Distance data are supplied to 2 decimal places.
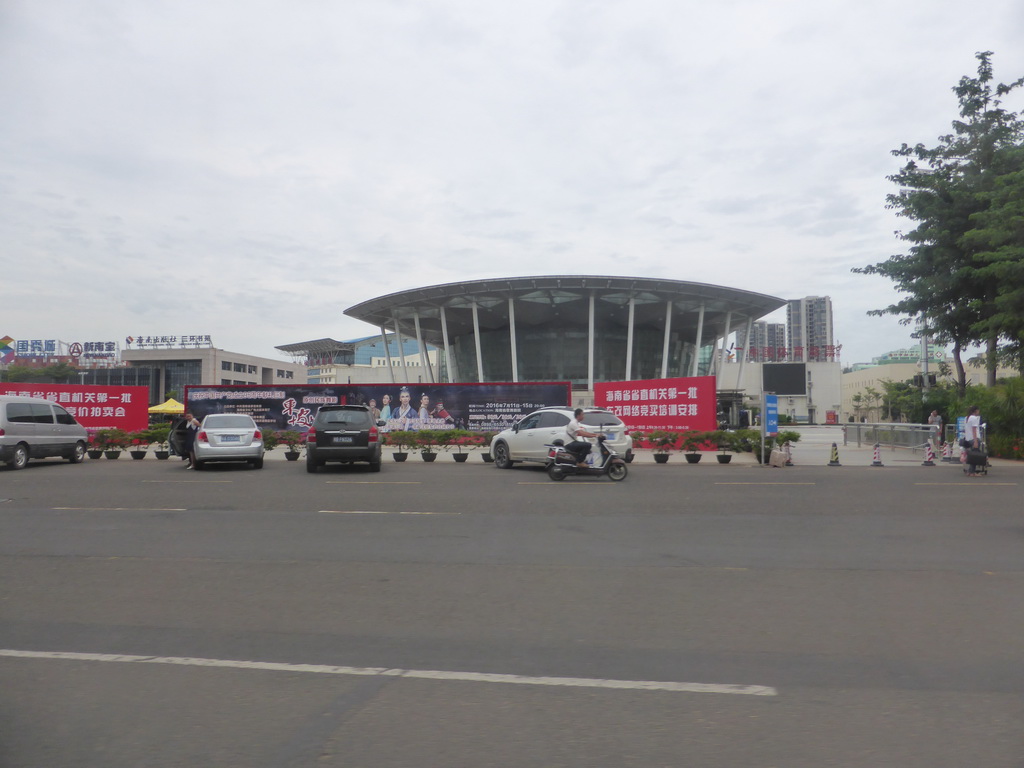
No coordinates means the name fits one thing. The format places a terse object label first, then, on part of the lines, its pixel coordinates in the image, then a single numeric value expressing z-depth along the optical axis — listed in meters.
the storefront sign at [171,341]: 101.44
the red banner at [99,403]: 31.92
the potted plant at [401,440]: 26.79
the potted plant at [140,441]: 26.80
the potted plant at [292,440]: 26.06
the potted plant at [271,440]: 26.91
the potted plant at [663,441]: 25.44
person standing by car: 20.72
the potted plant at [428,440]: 26.09
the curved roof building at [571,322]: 61.34
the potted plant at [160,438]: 26.06
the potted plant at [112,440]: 26.44
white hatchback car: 19.02
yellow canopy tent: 46.05
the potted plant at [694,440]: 24.97
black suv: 18.69
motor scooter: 16.41
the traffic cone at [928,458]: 22.46
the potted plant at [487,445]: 23.89
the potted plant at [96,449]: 26.08
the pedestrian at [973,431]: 18.47
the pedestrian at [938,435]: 24.75
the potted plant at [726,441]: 25.06
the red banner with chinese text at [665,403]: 28.36
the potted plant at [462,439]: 27.12
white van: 19.66
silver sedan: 19.30
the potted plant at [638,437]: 28.17
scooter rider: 16.36
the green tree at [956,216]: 29.31
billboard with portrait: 31.20
